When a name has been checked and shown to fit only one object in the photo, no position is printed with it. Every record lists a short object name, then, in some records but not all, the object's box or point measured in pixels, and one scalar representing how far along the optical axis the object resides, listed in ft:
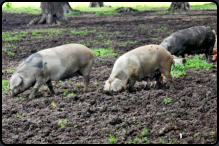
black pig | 58.39
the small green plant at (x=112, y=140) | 27.37
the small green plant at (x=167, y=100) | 36.10
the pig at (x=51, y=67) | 38.91
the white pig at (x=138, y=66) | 39.86
